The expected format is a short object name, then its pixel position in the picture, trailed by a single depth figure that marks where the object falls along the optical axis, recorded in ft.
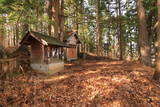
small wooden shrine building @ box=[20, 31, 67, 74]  27.91
